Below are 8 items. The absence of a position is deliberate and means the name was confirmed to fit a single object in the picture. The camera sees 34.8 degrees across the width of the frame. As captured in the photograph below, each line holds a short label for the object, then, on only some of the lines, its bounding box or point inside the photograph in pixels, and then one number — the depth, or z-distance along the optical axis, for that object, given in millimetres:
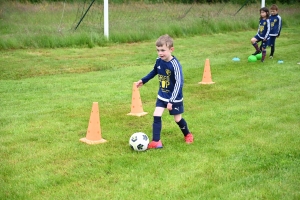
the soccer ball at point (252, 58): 14741
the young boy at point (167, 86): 6512
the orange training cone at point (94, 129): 6941
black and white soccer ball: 6492
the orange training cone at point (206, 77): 11382
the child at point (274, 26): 15453
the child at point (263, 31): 14688
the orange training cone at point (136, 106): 8492
